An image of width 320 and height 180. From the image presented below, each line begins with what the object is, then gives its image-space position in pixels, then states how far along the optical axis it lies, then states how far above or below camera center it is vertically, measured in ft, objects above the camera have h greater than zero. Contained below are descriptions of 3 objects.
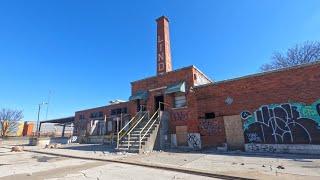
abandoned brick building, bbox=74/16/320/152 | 40.16 +5.54
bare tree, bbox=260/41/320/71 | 98.53 +36.43
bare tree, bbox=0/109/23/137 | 176.14 +15.38
